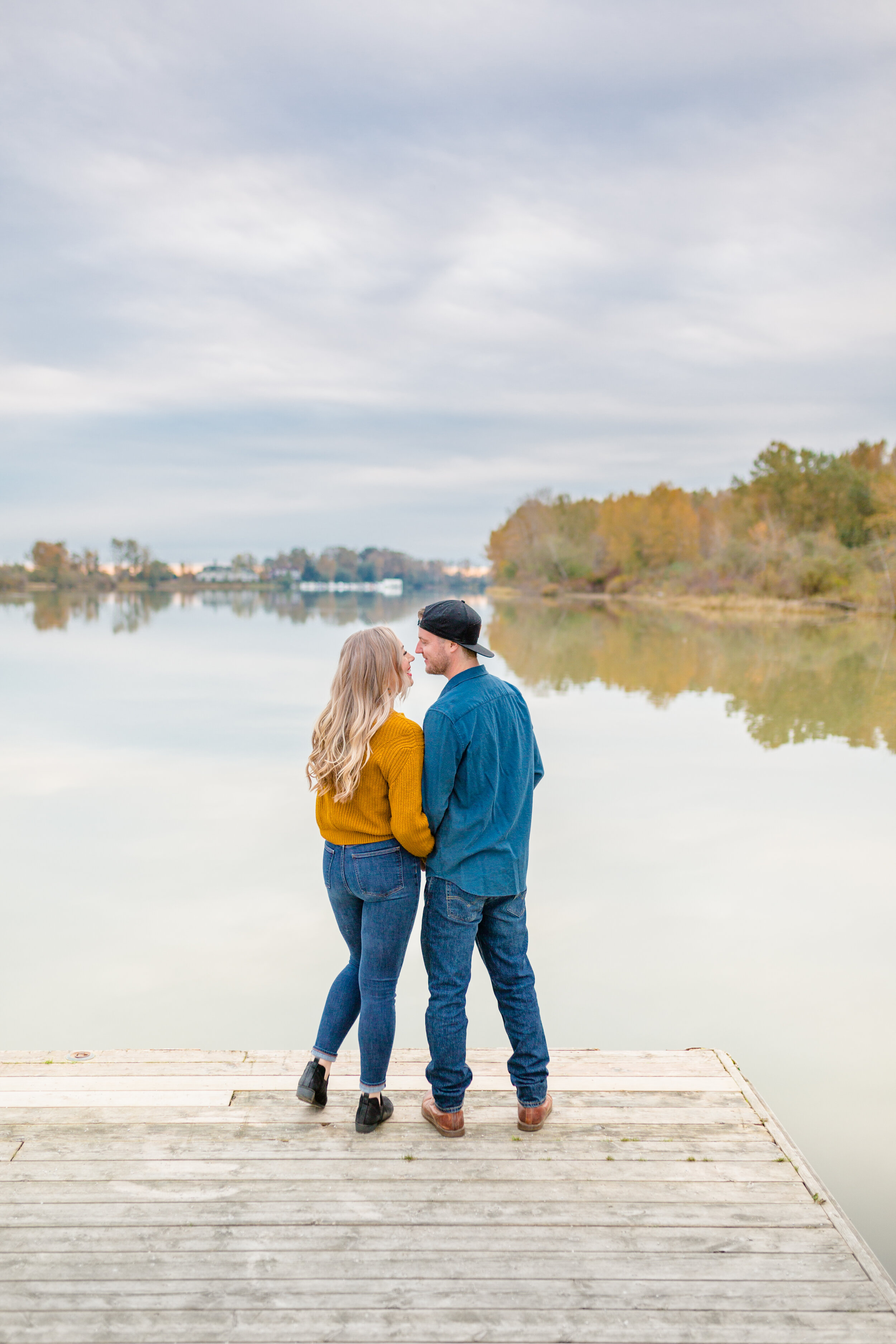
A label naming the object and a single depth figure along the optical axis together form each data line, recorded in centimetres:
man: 272
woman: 269
